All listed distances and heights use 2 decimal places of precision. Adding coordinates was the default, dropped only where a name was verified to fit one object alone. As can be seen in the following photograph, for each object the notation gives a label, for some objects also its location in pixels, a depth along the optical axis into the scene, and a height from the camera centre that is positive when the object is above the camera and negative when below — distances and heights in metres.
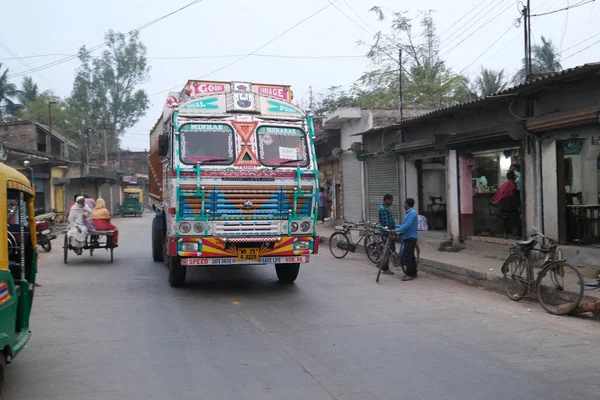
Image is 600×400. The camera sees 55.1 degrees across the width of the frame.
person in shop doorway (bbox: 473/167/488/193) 15.70 +0.45
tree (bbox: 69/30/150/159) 57.94 +11.97
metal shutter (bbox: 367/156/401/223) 18.91 +0.54
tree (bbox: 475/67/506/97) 33.31 +6.74
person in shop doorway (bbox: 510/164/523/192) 13.52 +0.51
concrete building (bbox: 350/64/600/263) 10.79 +1.01
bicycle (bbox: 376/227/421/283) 11.60 -1.20
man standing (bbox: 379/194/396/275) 12.80 -0.46
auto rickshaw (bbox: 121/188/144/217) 50.22 +0.18
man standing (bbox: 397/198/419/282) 11.58 -0.84
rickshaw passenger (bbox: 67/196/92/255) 14.05 -0.49
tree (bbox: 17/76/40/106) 57.30 +11.81
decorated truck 9.12 +0.36
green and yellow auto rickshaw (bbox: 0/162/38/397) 4.32 -0.55
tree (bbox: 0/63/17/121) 50.27 +10.15
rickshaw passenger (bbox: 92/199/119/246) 14.42 -0.41
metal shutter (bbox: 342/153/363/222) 22.50 +0.44
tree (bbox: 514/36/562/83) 35.56 +8.73
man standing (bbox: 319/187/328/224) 26.17 -0.22
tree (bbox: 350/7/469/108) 33.38 +7.23
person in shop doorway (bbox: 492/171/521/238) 13.56 -0.17
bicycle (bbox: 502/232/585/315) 8.18 -1.30
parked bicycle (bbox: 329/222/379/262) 14.59 -1.07
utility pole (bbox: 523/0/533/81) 13.23 +3.86
